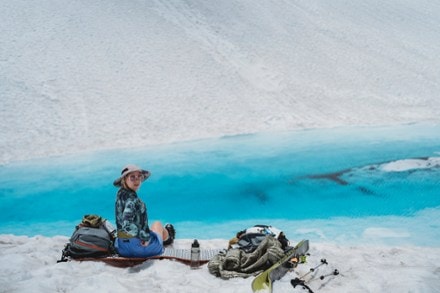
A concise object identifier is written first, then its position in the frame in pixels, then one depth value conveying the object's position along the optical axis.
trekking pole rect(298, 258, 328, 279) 5.35
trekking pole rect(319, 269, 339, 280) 5.44
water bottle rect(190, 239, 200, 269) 6.02
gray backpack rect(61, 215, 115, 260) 6.18
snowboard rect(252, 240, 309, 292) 4.87
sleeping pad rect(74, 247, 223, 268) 6.04
